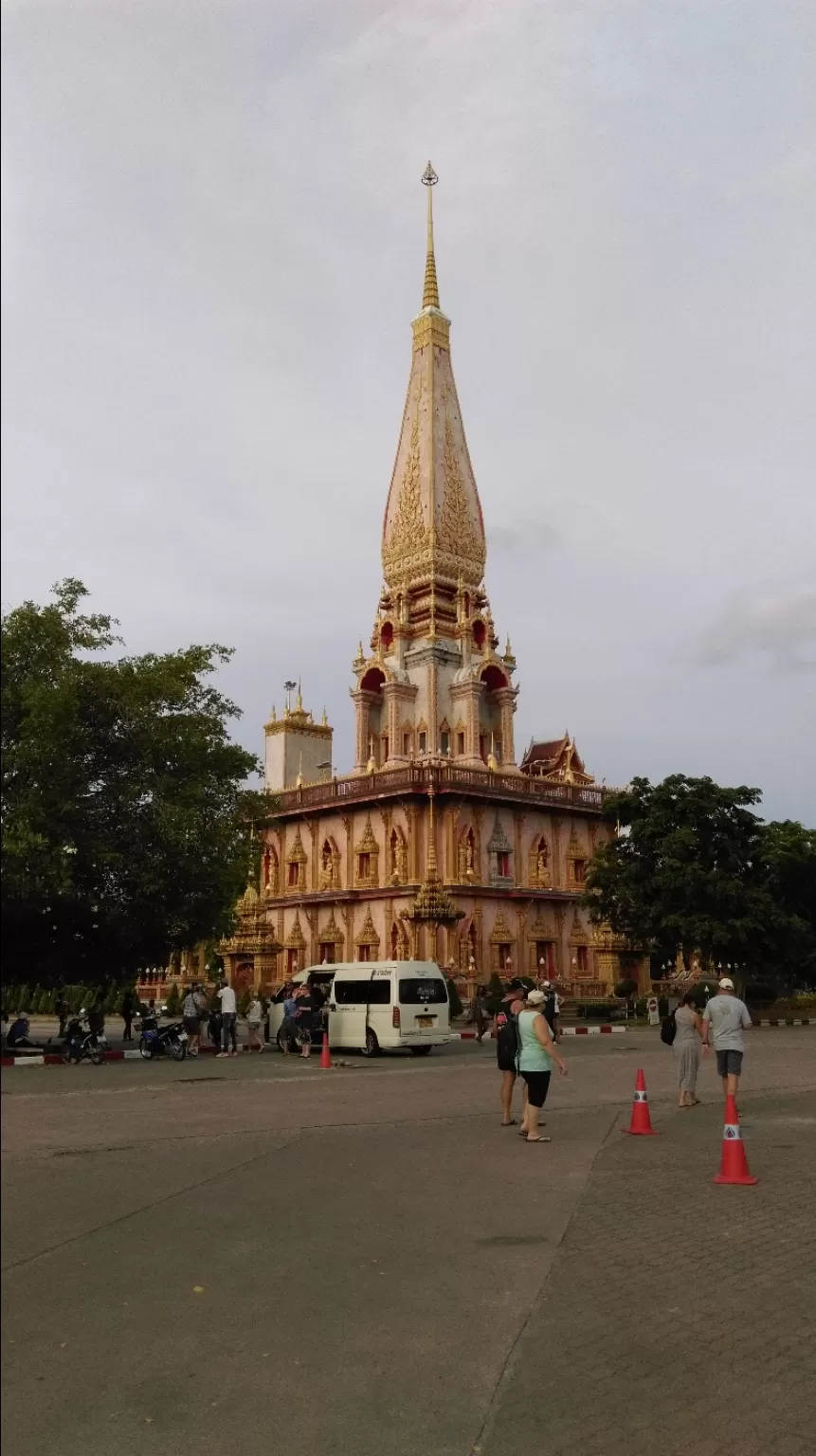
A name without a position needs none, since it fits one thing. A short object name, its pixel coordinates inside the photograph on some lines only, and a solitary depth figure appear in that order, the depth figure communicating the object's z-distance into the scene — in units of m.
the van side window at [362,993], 25.96
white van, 25.72
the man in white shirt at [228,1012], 26.02
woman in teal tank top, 12.23
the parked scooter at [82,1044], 21.97
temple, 47.56
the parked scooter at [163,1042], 25.30
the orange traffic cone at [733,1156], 9.84
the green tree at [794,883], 42.44
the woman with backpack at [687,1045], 15.27
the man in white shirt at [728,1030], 13.04
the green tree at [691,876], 38.72
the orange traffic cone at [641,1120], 12.77
